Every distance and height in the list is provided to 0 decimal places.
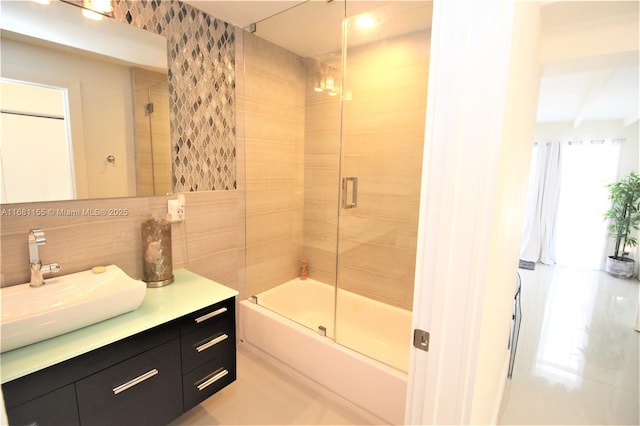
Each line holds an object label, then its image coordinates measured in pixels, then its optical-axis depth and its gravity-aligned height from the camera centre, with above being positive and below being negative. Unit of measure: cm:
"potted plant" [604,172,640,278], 455 -55
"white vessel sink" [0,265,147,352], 111 -58
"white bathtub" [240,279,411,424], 175 -119
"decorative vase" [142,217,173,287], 175 -47
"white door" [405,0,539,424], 69 -3
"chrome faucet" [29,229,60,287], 137 -42
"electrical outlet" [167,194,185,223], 192 -23
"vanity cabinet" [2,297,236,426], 111 -91
